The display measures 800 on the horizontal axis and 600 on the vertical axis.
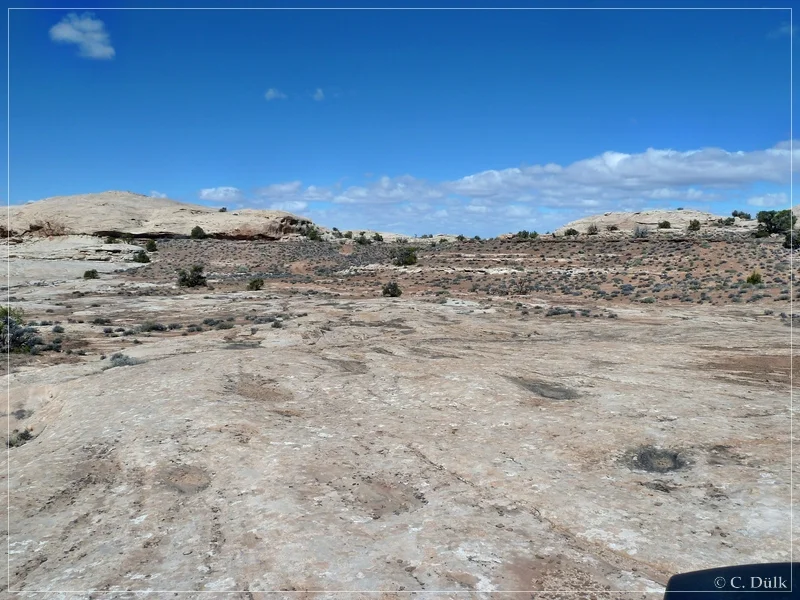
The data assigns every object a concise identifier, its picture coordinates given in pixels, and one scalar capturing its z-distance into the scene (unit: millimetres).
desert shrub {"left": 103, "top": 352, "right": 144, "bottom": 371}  13445
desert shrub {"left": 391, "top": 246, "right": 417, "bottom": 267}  49000
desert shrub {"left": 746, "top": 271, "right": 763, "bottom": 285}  32344
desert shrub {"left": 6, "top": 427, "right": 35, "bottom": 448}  9516
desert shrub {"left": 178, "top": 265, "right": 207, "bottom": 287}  38094
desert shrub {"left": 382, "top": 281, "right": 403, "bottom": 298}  33844
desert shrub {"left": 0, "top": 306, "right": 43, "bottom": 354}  15891
